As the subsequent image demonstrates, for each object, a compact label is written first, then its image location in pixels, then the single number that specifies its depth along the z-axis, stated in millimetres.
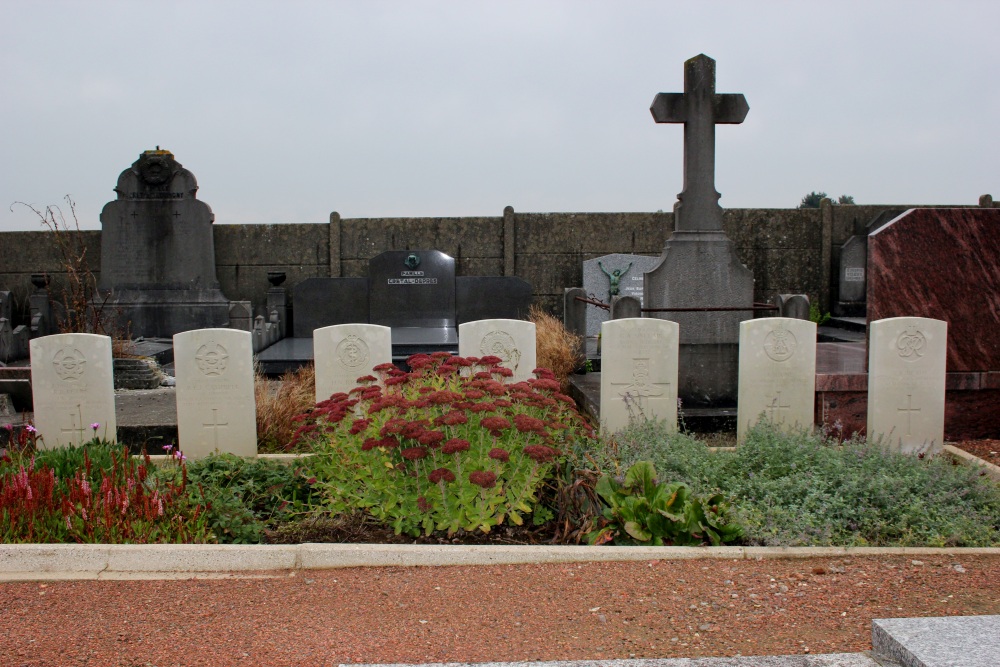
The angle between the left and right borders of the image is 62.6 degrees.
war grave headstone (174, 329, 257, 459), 5680
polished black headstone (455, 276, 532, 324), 12930
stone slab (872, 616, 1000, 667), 2275
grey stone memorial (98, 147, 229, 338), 12898
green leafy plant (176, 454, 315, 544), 4133
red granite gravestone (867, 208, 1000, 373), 6574
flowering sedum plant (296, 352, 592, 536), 3934
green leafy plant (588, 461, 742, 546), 3895
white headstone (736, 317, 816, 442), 5867
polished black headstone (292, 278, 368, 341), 12812
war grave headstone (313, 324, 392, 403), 5902
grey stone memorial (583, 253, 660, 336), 13312
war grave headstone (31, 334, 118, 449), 5723
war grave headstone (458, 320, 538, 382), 6098
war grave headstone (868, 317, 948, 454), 5926
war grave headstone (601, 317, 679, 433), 5844
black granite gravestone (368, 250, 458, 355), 12797
